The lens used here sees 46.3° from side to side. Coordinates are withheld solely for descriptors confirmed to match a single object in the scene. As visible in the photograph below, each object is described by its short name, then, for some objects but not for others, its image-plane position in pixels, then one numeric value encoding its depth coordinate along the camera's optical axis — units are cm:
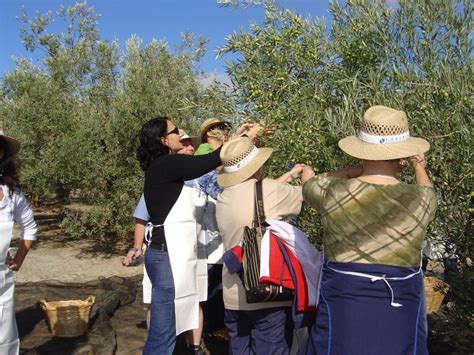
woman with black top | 403
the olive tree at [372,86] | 308
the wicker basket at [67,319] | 561
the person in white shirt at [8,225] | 344
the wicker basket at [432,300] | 522
